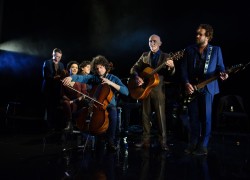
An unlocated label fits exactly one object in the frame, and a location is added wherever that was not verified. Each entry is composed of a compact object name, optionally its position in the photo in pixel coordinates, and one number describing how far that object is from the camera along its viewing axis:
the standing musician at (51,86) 5.38
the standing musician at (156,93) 3.81
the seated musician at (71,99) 4.75
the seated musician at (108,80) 3.59
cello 3.30
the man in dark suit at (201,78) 3.39
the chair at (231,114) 6.10
